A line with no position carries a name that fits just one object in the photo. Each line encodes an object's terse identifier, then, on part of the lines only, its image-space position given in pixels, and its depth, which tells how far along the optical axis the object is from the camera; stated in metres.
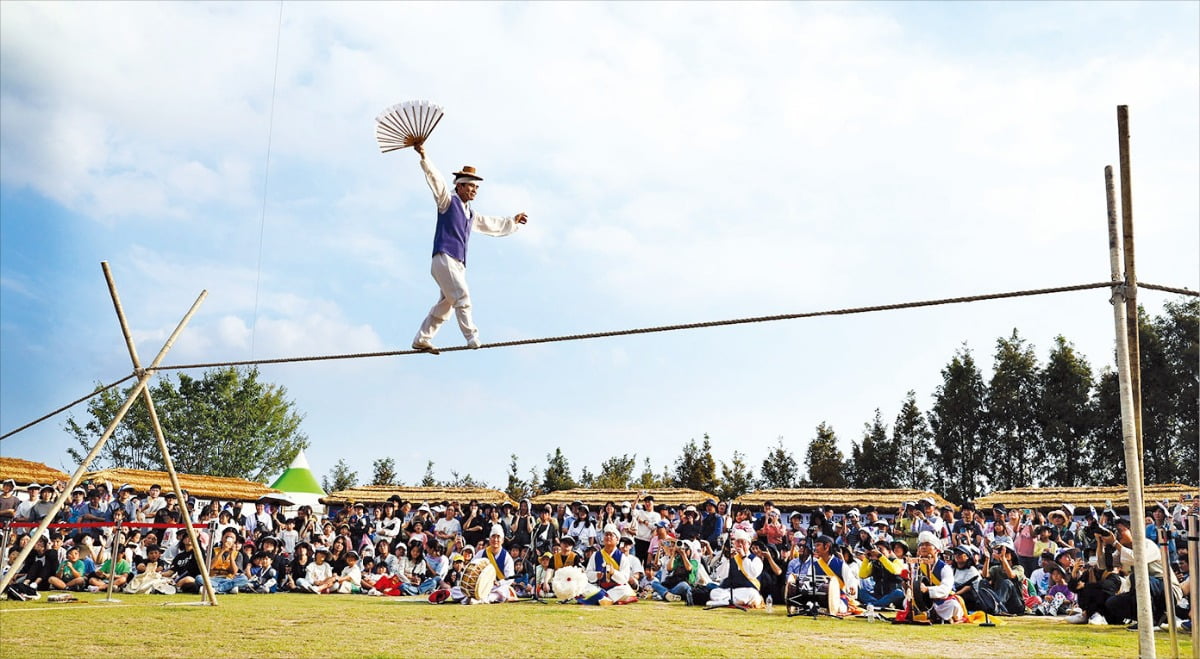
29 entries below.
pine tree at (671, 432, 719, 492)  24.19
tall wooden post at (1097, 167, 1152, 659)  4.20
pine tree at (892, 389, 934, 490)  24.91
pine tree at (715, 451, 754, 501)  24.16
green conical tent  21.48
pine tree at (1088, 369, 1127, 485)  22.97
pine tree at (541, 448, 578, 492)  26.93
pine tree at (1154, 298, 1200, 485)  22.45
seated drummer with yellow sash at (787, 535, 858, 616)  9.03
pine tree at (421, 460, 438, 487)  31.54
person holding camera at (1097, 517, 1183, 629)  7.83
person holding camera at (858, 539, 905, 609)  9.04
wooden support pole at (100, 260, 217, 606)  7.16
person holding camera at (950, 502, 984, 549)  11.15
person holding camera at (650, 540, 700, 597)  10.85
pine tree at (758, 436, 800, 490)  24.72
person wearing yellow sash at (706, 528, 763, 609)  9.80
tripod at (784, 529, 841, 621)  8.99
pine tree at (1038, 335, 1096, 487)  23.55
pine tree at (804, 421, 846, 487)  24.34
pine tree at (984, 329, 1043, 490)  24.14
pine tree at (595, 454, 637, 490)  26.28
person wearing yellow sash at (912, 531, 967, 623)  8.48
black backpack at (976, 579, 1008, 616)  9.16
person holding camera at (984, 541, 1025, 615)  9.79
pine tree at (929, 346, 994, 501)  24.50
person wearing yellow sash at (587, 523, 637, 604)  10.89
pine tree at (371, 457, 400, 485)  31.75
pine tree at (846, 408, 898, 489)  24.91
